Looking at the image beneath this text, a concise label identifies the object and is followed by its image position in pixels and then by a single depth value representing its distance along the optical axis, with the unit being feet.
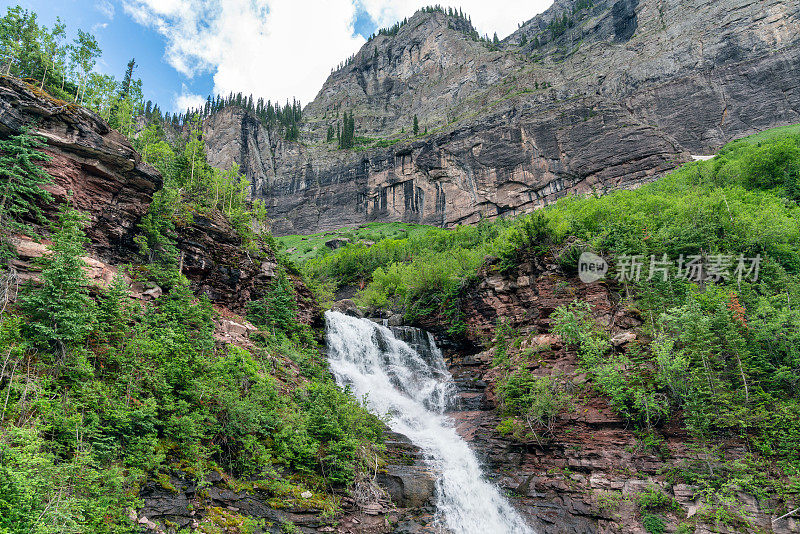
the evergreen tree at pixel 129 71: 151.97
